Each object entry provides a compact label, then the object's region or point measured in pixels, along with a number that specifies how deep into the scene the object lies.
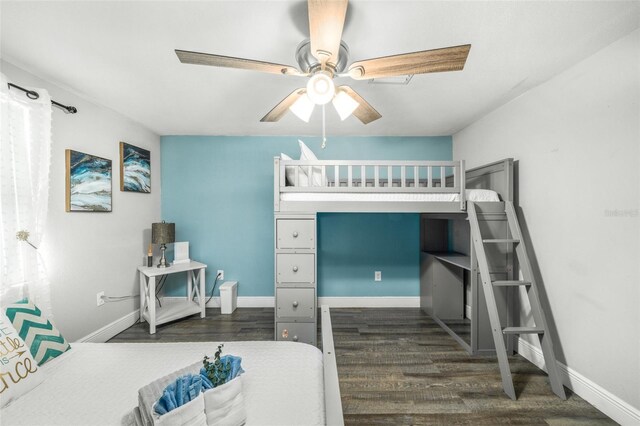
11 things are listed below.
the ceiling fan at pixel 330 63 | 1.12
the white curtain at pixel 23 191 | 1.69
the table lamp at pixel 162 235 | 2.94
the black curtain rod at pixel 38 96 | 1.74
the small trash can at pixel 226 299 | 3.23
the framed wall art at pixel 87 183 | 2.24
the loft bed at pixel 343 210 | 2.35
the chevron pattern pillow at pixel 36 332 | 1.43
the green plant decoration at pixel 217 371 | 0.99
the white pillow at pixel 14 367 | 1.18
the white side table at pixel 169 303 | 2.73
